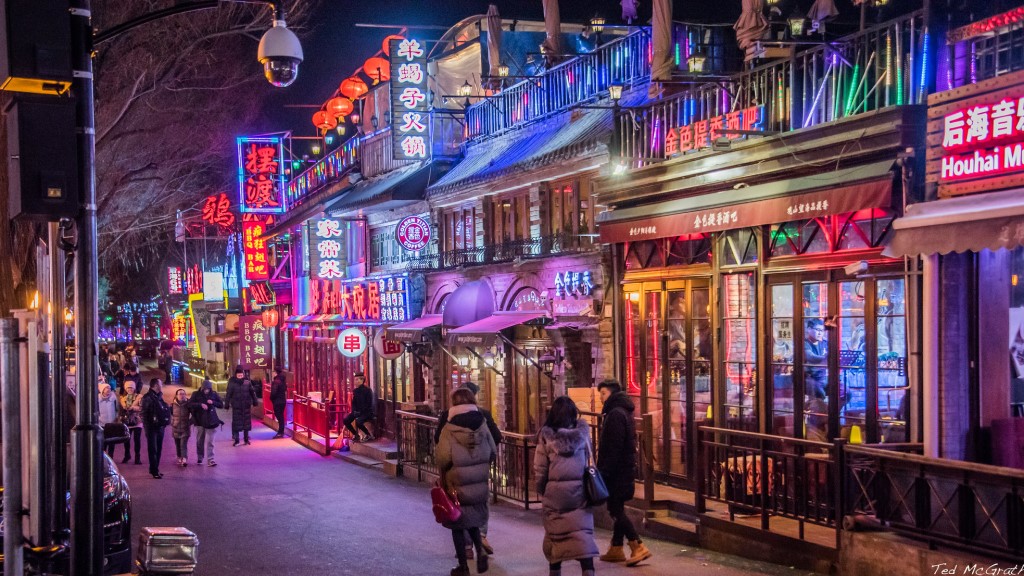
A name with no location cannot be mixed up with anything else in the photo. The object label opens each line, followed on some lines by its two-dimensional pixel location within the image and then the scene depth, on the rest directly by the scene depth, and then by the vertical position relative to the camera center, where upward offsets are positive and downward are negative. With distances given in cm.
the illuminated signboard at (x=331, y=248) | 2908 +97
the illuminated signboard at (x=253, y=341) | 3700 -215
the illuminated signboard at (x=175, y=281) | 5762 +16
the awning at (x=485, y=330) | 1777 -91
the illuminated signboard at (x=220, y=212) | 3975 +282
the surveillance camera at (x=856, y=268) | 1111 +6
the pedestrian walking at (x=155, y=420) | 2055 -285
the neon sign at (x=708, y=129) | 1305 +197
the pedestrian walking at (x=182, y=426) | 2225 -312
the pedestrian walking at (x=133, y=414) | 2277 -301
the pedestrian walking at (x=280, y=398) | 2911 -332
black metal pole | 663 -45
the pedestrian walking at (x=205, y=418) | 2208 -293
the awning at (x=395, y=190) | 2389 +221
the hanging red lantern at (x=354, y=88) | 2862 +544
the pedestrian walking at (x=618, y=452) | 1047 -181
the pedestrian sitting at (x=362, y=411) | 2439 -315
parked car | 974 -236
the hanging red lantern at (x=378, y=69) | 2860 +601
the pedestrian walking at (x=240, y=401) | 2623 -308
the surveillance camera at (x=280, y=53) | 912 +207
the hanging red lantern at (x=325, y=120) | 3164 +506
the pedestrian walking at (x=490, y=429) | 1093 -166
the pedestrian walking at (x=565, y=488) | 921 -191
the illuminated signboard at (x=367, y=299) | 2471 -49
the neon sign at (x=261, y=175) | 3550 +382
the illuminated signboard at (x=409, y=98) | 2412 +433
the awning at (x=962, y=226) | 869 +42
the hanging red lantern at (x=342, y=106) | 2955 +509
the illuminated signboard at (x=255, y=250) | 3784 +123
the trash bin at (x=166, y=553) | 693 -185
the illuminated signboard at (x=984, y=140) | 898 +120
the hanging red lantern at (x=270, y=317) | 3609 -125
